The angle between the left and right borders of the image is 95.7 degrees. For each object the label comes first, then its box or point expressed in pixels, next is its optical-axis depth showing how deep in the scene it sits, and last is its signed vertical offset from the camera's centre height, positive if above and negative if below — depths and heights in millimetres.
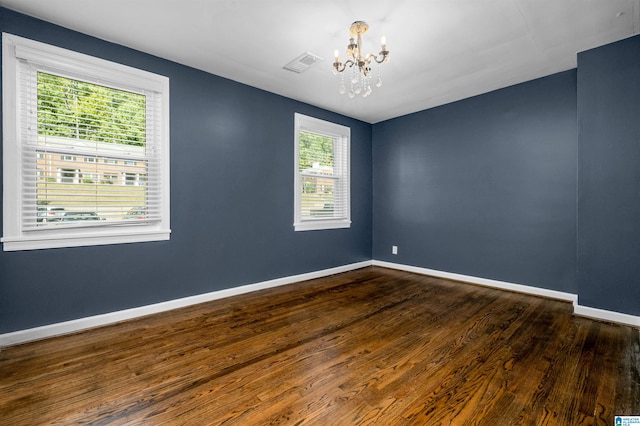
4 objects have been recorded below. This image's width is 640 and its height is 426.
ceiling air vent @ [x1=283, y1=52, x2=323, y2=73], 2930 +1569
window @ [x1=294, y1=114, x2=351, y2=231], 4235 +571
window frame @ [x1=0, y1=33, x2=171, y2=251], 2242 +587
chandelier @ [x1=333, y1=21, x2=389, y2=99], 2206 +1235
